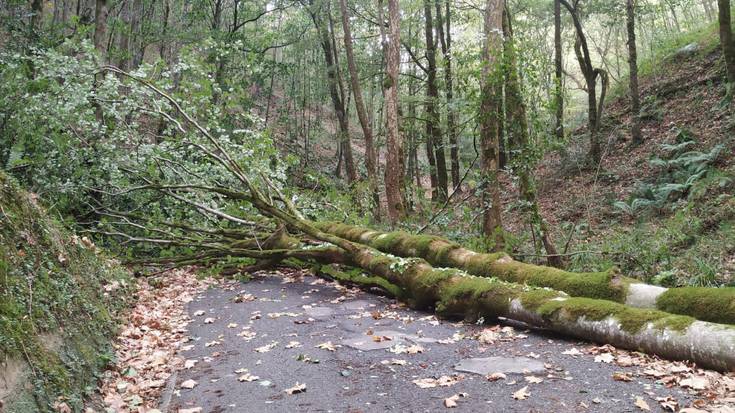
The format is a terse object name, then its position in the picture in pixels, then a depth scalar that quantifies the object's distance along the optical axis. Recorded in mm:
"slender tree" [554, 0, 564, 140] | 18192
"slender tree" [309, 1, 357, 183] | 20703
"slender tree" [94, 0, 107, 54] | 11367
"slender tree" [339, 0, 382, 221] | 16125
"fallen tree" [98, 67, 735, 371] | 4555
